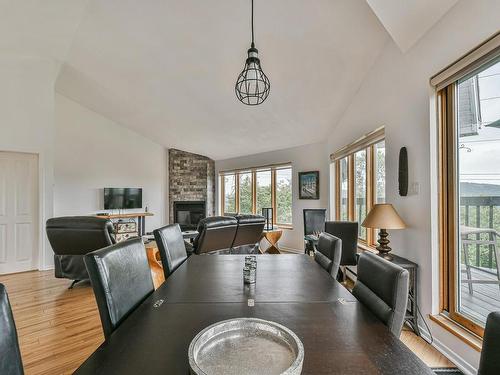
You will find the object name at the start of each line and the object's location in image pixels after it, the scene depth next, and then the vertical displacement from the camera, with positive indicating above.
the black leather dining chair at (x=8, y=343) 0.75 -0.42
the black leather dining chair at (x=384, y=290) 1.07 -0.42
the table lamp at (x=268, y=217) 5.62 -0.52
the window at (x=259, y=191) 6.37 +0.03
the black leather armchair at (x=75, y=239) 3.39 -0.59
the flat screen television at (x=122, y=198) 6.55 -0.14
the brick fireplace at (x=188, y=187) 7.79 +0.15
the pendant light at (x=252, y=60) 1.99 +0.97
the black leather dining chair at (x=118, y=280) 1.11 -0.39
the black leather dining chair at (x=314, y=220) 5.09 -0.52
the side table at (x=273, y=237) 5.35 -0.90
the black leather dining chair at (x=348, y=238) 3.42 -0.57
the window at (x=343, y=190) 4.63 +0.03
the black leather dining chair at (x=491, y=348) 0.71 -0.41
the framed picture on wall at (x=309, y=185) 5.52 +0.15
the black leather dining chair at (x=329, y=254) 1.76 -0.42
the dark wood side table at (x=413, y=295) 2.39 -0.90
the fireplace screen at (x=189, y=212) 7.77 -0.56
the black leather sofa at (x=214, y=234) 3.64 -0.57
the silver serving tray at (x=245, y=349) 0.69 -0.45
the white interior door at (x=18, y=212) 4.49 -0.32
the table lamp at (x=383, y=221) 2.51 -0.27
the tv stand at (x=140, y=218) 6.73 -0.67
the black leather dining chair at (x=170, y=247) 1.86 -0.39
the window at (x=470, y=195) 1.81 -0.02
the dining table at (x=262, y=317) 0.79 -0.49
